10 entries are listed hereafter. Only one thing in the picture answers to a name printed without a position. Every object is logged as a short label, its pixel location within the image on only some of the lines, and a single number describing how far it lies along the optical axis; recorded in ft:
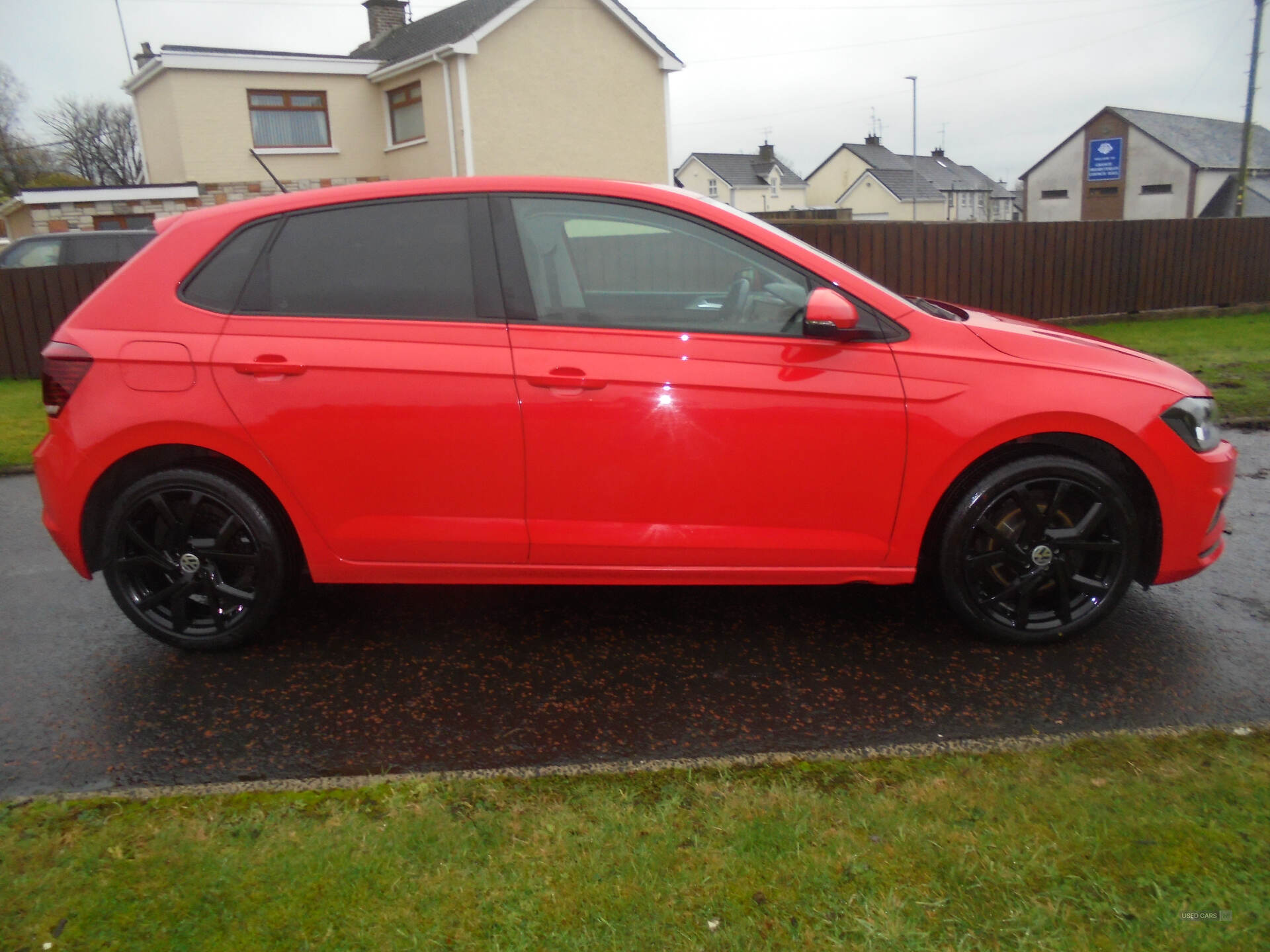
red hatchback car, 11.58
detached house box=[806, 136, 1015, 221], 242.99
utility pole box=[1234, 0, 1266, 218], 97.99
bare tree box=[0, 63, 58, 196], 176.14
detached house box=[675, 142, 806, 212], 243.40
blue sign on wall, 189.88
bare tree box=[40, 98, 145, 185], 194.39
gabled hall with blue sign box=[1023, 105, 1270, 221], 175.52
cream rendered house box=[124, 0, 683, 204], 81.30
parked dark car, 46.14
